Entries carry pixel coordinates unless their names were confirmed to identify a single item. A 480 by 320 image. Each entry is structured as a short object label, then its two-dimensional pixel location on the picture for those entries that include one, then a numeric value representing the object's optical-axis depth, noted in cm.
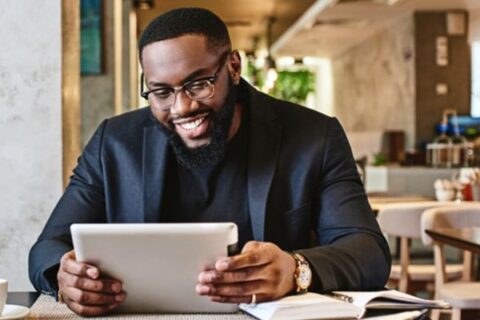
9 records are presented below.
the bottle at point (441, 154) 786
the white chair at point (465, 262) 347
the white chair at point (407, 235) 421
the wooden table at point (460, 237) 310
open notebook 142
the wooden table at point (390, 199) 536
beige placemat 148
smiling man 178
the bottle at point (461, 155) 778
